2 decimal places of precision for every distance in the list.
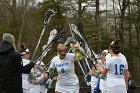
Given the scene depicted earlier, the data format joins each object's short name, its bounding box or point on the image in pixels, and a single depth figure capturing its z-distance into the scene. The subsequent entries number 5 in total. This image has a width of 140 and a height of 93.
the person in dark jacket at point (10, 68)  9.50
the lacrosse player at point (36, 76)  12.37
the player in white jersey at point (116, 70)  11.09
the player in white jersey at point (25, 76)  14.03
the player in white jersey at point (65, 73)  11.86
